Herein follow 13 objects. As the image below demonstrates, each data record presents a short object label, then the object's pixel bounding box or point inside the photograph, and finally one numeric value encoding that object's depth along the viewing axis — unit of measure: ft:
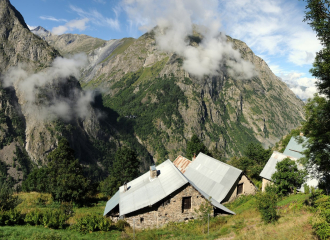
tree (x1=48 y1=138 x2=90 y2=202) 123.52
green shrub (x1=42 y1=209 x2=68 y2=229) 69.56
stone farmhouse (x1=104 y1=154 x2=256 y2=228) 89.66
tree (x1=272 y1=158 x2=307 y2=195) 110.83
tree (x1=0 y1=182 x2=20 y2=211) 76.36
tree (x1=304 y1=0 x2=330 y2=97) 56.29
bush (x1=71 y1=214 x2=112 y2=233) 69.02
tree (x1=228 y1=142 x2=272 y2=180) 182.91
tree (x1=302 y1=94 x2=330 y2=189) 61.98
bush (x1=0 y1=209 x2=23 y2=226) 69.00
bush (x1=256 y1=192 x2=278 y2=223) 68.36
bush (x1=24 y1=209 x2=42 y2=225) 70.74
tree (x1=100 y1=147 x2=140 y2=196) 169.37
